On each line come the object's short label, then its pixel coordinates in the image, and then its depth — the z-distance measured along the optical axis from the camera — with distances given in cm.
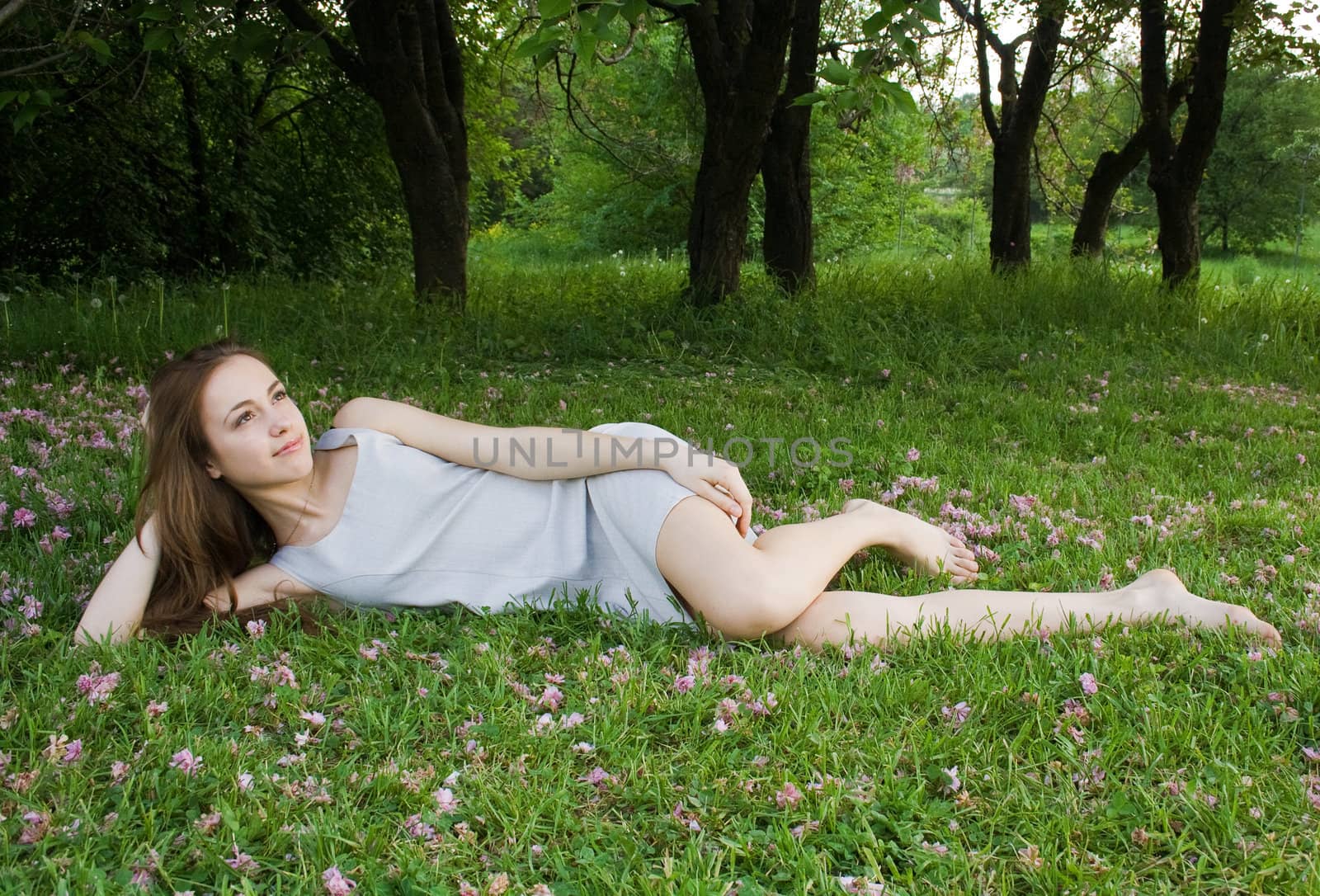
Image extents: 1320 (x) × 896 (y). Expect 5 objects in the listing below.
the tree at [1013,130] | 1005
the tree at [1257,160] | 2262
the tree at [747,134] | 708
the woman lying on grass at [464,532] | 261
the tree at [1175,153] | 830
